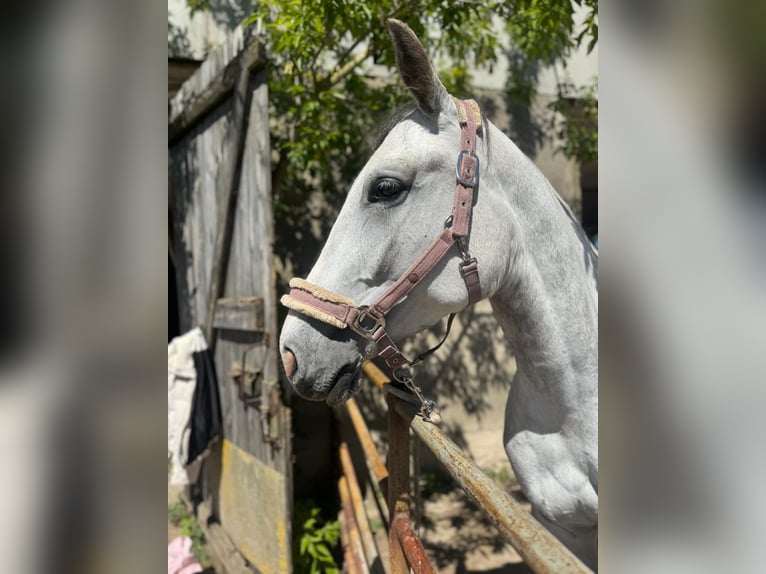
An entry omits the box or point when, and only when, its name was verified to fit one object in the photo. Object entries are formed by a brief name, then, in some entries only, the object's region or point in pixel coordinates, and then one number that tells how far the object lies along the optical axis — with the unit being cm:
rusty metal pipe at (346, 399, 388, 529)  178
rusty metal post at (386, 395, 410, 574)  132
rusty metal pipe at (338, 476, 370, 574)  194
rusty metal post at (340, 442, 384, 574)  197
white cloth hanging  244
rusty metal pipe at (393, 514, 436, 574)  103
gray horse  127
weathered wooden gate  204
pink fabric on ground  247
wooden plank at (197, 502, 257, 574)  243
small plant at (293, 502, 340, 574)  261
